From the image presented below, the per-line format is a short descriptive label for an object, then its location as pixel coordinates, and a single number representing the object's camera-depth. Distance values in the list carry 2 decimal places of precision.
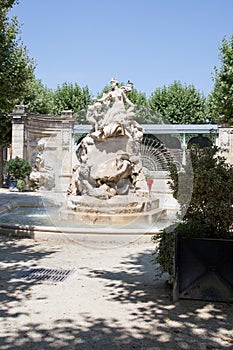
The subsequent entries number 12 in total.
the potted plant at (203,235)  4.83
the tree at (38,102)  29.92
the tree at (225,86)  16.77
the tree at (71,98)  35.12
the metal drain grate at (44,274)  5.93
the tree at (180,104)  36.72
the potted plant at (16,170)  23.30
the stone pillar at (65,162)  13.03
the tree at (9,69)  12.11
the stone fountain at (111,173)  10.34
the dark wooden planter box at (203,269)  4.81
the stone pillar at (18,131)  25.67
